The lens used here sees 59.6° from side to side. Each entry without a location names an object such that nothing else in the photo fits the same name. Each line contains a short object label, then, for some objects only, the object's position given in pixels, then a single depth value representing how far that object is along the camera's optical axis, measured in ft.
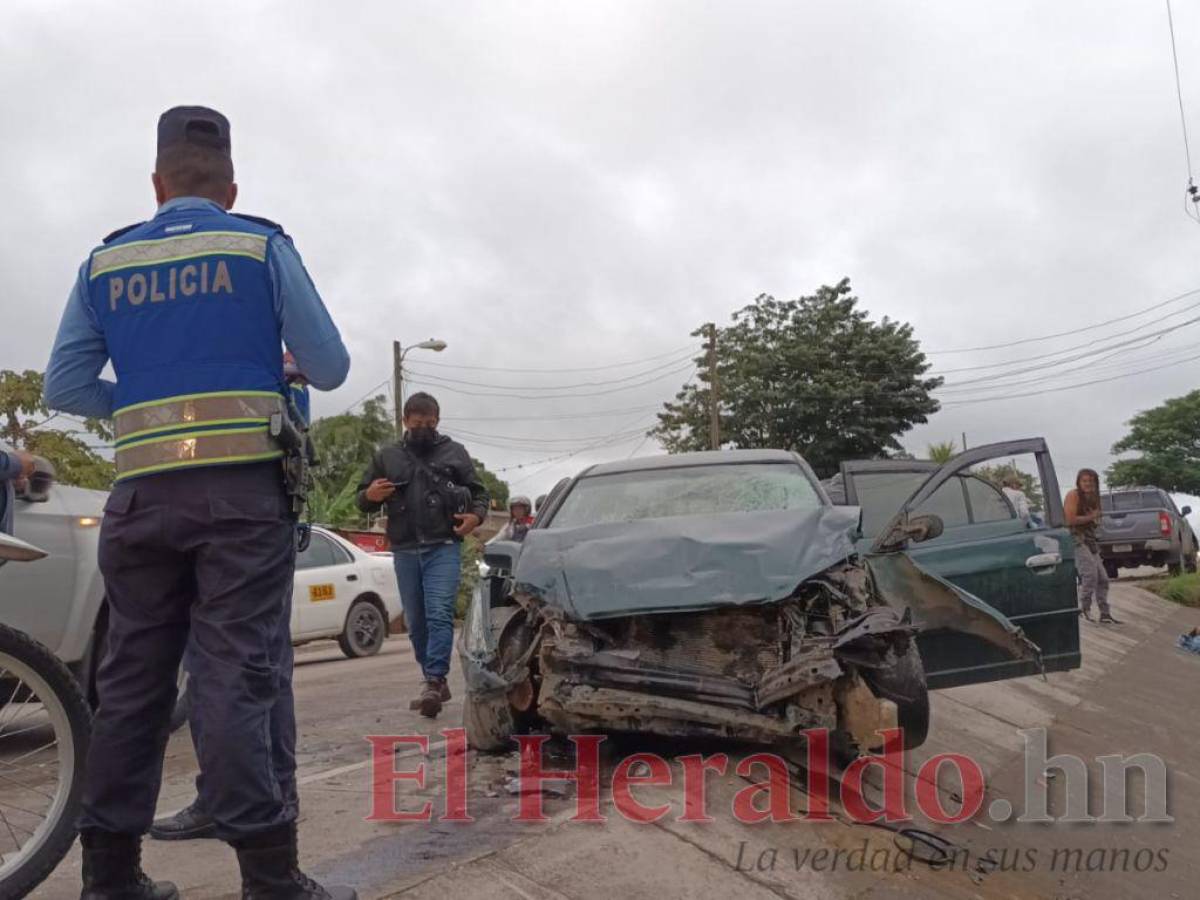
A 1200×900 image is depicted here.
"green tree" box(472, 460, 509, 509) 193.29
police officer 7.54
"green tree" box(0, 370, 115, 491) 45.34
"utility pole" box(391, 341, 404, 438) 87.76
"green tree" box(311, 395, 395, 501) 110.01
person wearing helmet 37.48
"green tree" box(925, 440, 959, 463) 104.06
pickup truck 61.46
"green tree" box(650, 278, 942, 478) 99.81
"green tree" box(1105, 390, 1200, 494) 188.55
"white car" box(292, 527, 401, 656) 32.65
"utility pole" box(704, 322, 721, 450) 102.83
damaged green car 12.65
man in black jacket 17.69
